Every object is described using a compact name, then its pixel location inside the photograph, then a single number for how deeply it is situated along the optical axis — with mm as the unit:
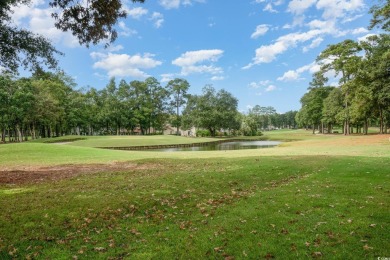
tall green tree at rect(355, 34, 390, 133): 38588
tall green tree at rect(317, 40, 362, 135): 52125
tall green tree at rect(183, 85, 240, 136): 84875
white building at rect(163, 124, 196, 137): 109238
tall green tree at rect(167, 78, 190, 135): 93688
